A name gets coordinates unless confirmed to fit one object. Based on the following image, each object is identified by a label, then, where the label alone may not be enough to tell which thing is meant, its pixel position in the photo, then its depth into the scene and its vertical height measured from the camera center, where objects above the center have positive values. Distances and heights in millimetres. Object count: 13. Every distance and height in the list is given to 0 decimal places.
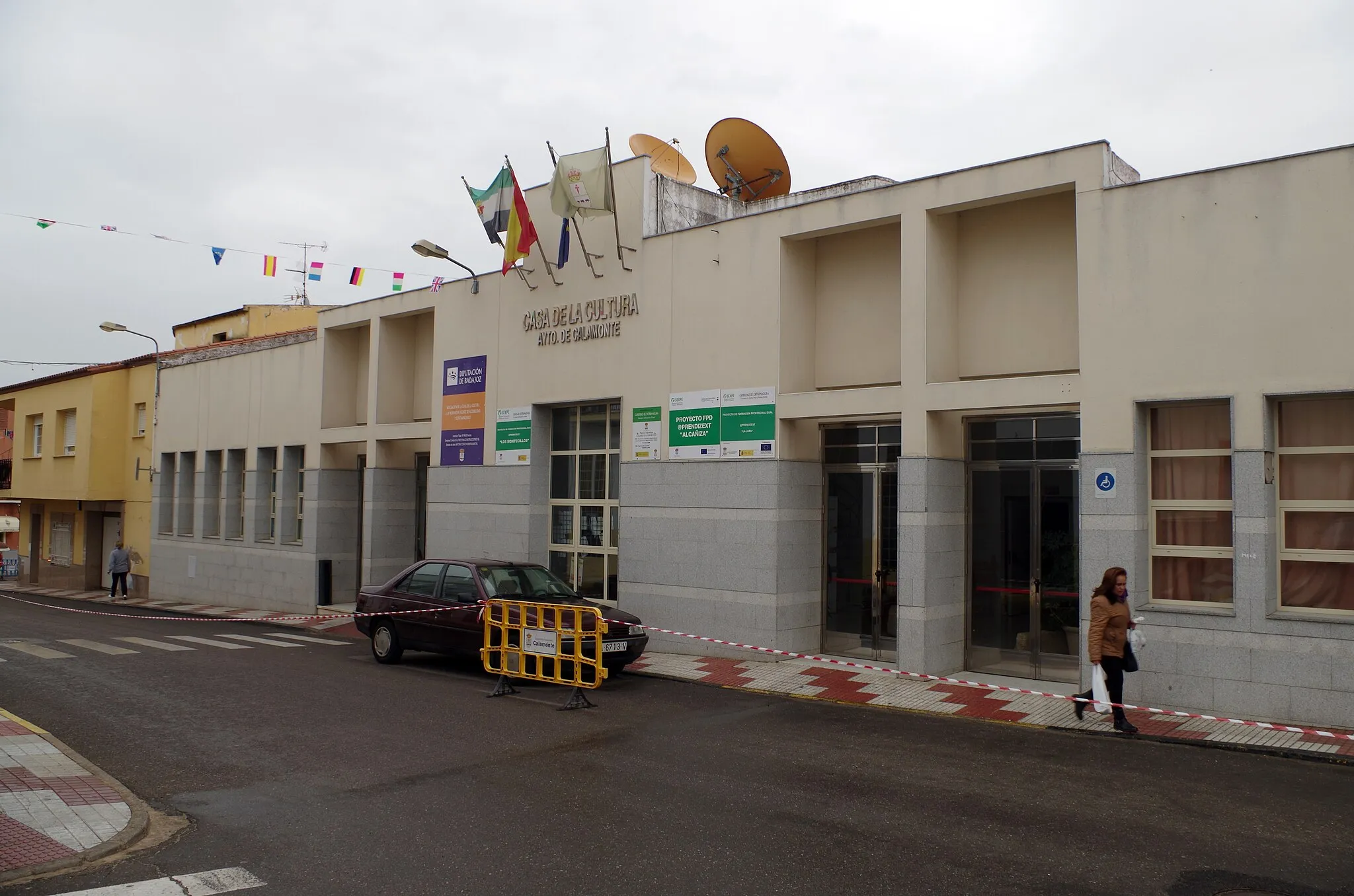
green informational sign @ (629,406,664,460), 15406 +1197
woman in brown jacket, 9734 -1059
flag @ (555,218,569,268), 16531 +4287
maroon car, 12781 -1272
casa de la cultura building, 10031 +1220
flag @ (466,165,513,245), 16891 +5077
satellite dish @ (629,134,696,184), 17266 +6101
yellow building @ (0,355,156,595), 30391 +1174
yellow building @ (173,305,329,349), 31547 +5811
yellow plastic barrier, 11703 -1551
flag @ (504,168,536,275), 16250 +4432
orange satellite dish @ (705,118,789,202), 17578 +6053
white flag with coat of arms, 15211 +4845
